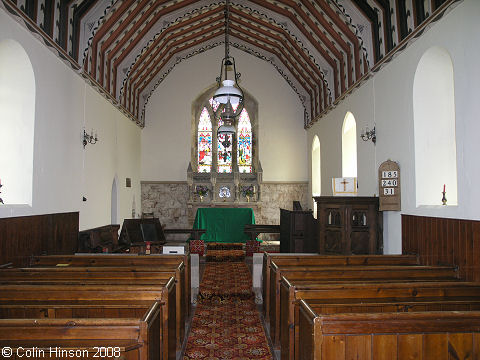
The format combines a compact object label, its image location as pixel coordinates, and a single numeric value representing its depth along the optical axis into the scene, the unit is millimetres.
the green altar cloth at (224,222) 10812
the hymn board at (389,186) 5883
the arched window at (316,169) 11602
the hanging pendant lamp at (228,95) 6938
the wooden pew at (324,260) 4539
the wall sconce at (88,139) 7158
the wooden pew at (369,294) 2848
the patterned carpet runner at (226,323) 3770
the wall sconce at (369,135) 6832
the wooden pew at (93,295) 2775
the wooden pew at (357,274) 3684
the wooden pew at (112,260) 4578
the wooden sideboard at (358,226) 6174
